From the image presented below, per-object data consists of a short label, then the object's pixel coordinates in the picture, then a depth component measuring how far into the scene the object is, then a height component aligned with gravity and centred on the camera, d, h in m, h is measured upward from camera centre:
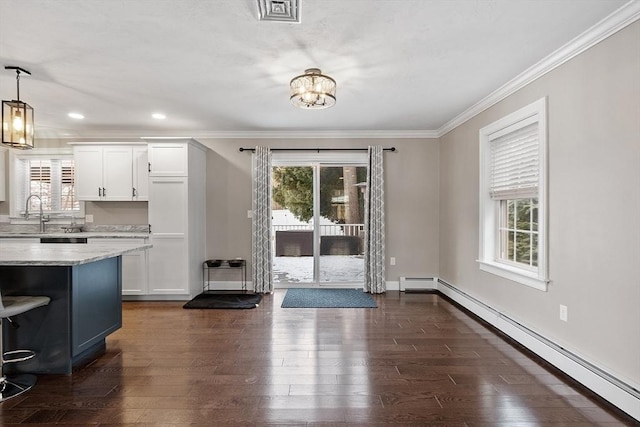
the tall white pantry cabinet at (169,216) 4.77 -0.02
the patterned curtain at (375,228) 5.27 -0.23
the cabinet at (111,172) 4.98 +0.63
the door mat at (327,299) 4.56 -1.22
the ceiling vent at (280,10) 2.05 +1.28
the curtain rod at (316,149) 5.34 +1.03
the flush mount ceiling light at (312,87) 2.92 +1.11
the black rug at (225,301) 4.52 -1.22
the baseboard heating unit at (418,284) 5.41 -1.13
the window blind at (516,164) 3.16 +0.50
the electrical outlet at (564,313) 2.65 -0.79
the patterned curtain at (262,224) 5.25 -0.15
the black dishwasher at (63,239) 4.57 -0.34
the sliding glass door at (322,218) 5.53 -0.07
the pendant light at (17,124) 2.67 +0.72
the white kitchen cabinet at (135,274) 4.78 -0.84
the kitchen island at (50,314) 2.61 -0.77
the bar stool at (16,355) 2.28 -1.06
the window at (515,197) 2.95 +0.17
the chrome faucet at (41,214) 5.13 +0.01
